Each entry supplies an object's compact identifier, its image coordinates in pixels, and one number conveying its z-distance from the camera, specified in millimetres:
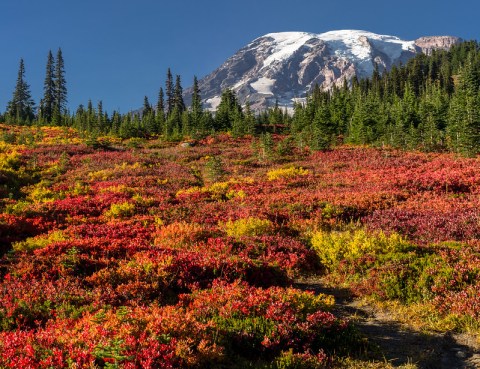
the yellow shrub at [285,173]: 25906
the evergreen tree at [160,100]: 105594
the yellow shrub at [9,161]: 27466
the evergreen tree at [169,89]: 107875
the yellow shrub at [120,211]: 15934
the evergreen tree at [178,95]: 103656
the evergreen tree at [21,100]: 93906
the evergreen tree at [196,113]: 66269
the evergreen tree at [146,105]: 108656
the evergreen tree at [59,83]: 91625
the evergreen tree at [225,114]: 75750
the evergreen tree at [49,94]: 87812
